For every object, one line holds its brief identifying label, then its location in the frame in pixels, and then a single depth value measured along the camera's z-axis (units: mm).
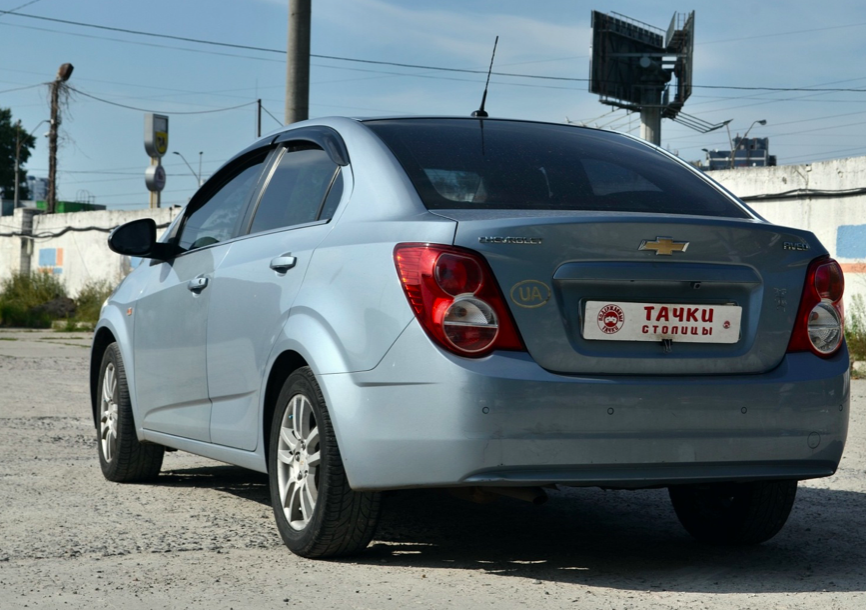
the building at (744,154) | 68375
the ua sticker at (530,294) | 3480
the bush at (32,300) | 25109
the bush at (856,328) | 15567
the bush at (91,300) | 25844
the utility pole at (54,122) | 47156
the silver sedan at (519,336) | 3469
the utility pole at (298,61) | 12141
